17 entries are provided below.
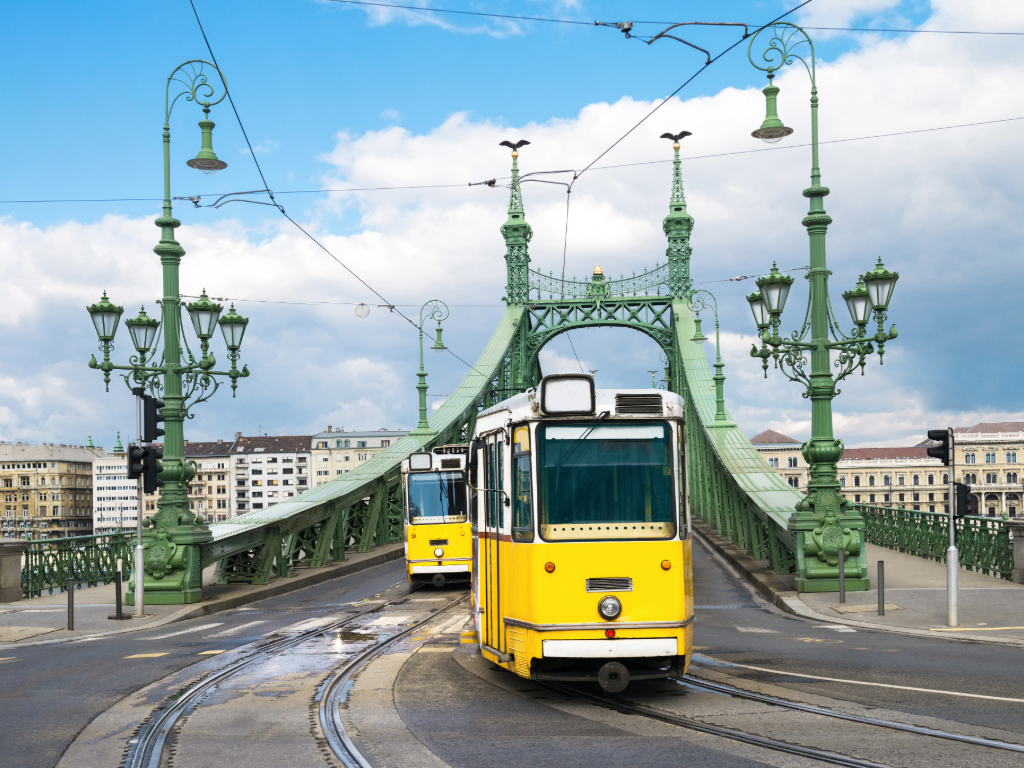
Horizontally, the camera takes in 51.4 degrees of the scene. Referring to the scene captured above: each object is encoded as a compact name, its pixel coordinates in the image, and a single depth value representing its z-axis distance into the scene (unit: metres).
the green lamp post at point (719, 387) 36.00
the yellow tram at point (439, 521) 19.91
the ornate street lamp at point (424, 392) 32.19
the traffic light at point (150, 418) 16.06
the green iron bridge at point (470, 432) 19.78
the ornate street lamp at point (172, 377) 16.77
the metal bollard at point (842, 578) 14.69
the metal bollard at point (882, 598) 13.62
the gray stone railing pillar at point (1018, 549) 16.50
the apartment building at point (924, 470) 69.44
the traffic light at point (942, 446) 13.41
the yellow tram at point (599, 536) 7.93
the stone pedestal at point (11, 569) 18.05
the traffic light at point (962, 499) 13.77
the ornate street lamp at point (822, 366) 15.61
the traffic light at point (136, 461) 15.79
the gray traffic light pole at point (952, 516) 12.37
